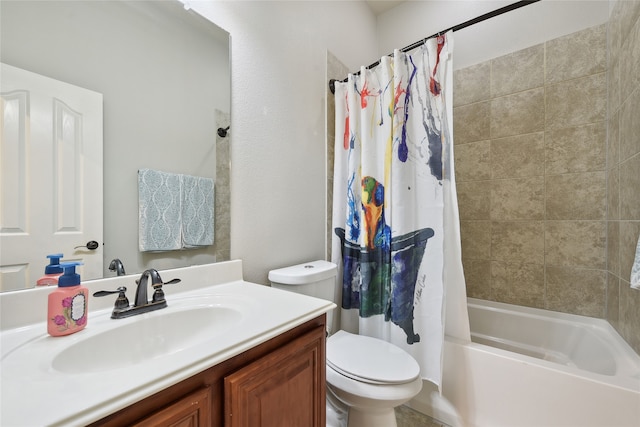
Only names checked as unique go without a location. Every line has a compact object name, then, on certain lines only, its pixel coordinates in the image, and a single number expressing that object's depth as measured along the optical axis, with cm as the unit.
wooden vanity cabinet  47
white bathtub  99
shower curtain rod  118
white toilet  100
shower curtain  127
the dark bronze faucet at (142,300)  74
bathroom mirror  72
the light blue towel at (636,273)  76
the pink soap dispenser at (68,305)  61
